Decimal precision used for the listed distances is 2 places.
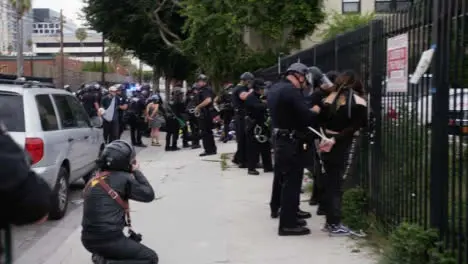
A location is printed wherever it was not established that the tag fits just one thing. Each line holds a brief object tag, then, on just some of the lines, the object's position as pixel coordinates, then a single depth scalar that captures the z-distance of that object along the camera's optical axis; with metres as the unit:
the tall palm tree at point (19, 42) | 35.27
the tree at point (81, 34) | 83.97
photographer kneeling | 5.18
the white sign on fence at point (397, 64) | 5.46
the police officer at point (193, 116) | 15.55
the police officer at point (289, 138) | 6.42
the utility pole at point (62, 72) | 40.34
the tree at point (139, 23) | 33.38
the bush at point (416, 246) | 4.54
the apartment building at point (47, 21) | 62.11
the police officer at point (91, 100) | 17.36
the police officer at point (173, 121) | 16.41
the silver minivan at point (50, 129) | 7.46
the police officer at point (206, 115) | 14.25
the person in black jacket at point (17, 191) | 2.10
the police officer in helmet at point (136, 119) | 17.89
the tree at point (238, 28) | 27.52
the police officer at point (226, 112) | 18.09
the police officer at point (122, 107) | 17.84
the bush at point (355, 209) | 6.76
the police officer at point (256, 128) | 10.76
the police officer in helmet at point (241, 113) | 11.46
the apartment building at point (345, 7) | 31.44
